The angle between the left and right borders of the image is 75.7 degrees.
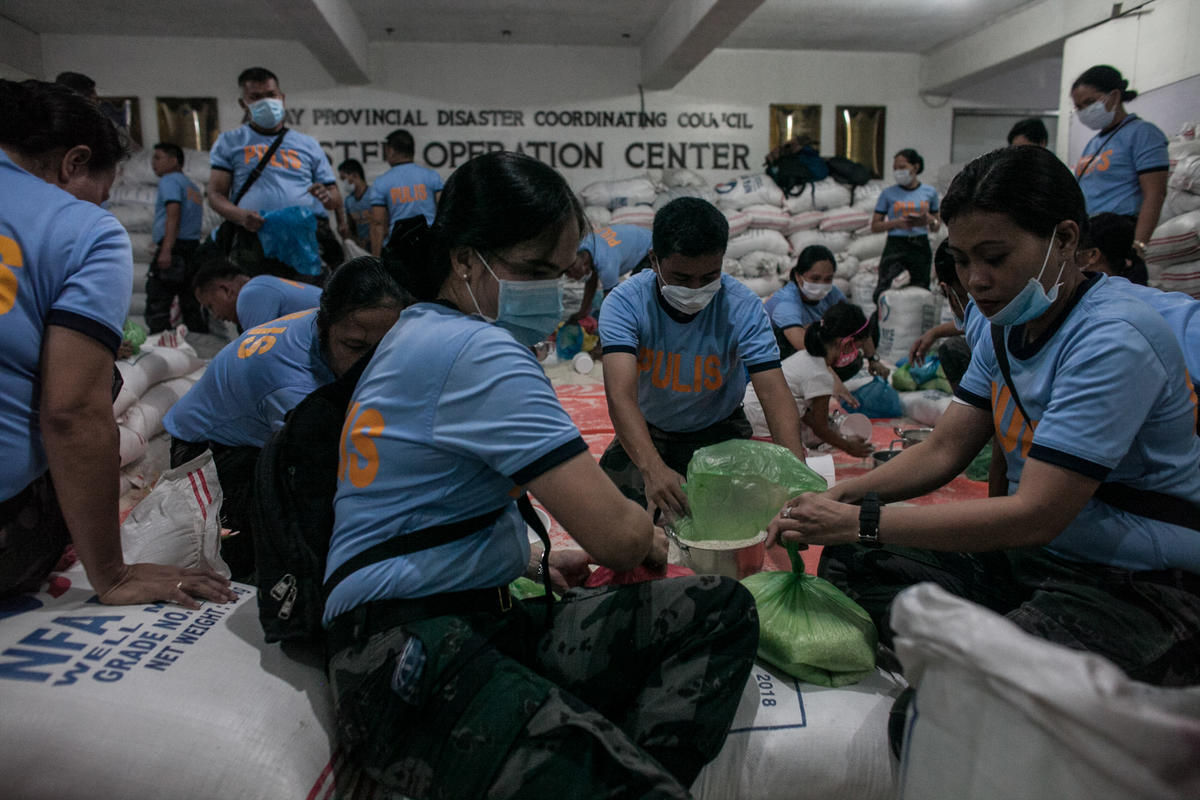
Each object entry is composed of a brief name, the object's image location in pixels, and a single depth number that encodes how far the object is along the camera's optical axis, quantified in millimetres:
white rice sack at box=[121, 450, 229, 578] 1611
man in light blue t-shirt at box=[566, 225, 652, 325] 4551
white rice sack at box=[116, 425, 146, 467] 3039
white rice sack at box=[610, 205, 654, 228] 7238
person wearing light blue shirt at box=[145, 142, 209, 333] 5562
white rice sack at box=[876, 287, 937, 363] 5980
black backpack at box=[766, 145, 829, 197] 7680
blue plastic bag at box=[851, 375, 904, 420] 4250
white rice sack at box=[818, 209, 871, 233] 7594
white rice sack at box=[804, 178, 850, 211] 7656
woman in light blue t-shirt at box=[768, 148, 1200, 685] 1202
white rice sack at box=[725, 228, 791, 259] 7422
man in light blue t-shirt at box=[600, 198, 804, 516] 2119
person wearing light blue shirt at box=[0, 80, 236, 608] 1243
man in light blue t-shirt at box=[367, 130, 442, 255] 5766
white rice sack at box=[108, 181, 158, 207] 7121
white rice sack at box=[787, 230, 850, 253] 7529
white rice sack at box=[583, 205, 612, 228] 7586
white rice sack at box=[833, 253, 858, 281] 7570
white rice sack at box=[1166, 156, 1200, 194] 4152
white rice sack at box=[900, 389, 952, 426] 4035
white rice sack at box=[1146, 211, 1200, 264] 3811
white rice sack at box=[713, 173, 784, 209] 7562
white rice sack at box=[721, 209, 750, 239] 7441
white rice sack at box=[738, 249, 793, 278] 7391
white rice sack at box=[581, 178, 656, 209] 7688
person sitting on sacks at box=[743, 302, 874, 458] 3414
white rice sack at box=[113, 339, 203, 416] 3279
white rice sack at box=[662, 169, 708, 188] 7766
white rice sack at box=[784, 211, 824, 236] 7586
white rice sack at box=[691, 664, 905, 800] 1257
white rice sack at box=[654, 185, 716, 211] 7578
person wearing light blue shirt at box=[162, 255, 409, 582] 1914
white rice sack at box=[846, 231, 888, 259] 7574
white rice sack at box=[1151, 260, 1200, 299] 3854
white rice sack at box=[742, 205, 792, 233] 7449
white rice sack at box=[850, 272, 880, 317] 7277
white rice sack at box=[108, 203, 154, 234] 7105
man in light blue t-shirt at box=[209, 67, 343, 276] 3869
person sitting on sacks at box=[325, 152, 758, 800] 1015
